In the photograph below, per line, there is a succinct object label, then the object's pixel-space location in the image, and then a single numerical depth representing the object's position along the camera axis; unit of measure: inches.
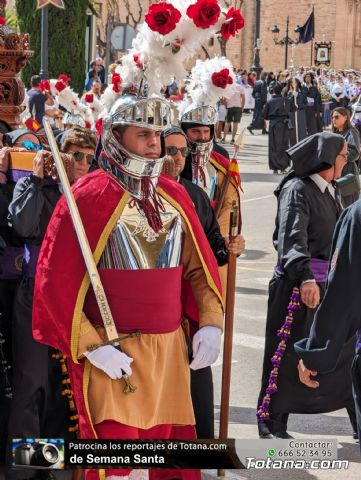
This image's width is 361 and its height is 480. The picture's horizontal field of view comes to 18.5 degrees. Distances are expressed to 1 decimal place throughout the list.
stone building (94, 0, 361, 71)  2891.2
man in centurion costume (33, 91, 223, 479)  181.8
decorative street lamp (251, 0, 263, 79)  1961.1
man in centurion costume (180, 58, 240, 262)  287.6
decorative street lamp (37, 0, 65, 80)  685.9
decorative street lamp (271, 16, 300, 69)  2386.0
